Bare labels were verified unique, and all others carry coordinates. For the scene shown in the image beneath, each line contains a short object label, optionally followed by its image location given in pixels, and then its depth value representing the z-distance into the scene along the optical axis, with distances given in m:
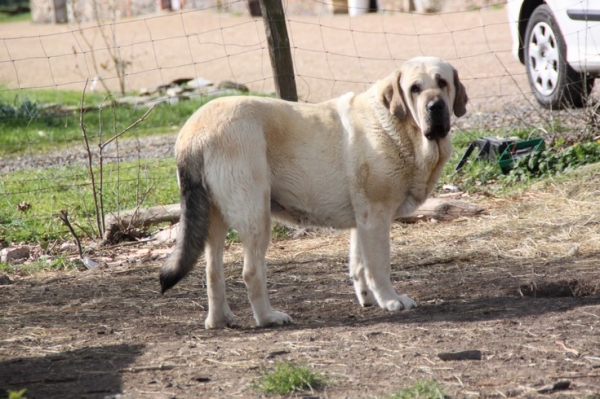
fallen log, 14.12
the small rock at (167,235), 13.95
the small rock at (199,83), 29.85
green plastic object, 15.75
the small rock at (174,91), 29.29
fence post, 13.96
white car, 17.52
